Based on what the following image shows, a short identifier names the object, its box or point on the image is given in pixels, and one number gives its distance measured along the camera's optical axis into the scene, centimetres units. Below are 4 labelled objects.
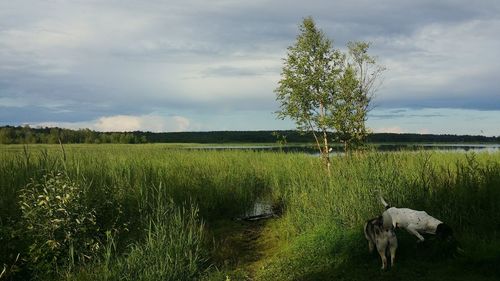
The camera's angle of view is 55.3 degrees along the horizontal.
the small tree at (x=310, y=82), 1369
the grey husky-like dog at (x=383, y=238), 661
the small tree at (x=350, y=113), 1364
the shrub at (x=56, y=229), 686
